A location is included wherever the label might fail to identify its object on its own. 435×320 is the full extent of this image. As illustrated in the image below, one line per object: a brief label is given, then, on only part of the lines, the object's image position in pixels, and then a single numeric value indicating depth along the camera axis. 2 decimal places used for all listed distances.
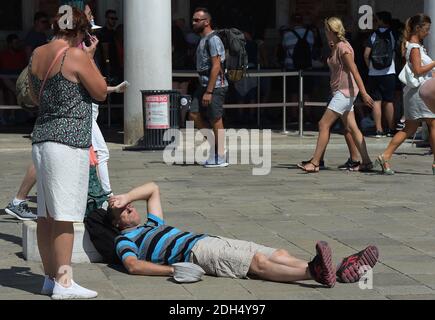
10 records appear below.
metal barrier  16.98
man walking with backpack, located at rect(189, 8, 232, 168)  13.61
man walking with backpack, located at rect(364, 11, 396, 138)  16.88
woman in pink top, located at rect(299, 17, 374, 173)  13.02
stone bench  8.26
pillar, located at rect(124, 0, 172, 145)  15.88
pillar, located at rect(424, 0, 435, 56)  16.00
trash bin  15.51
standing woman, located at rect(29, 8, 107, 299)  7.04
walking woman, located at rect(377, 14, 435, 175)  12.96
